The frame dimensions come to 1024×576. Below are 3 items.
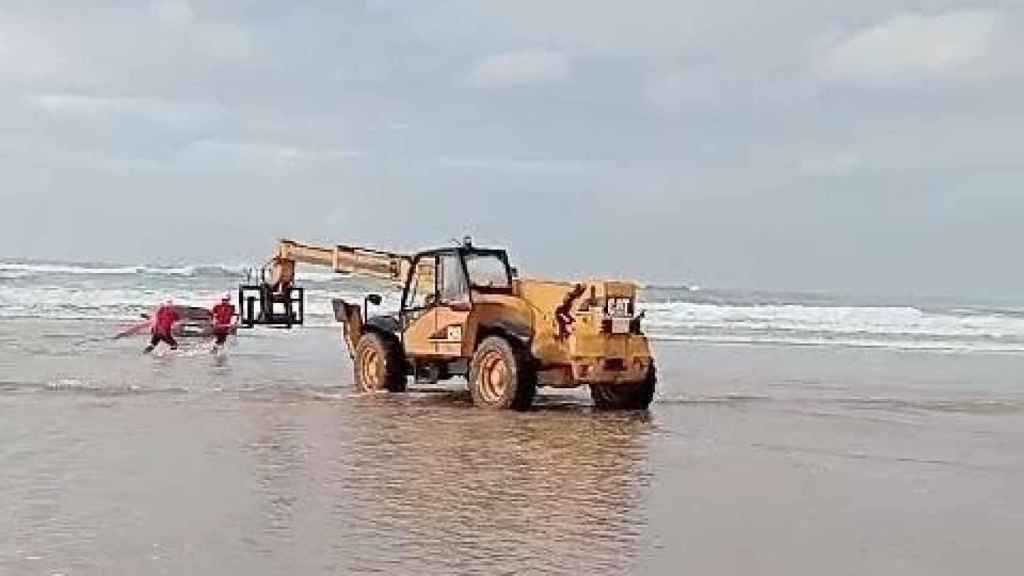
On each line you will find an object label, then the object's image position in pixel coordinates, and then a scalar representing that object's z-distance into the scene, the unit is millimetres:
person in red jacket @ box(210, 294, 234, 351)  26375
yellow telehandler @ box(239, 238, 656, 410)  17516
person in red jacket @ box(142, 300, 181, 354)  25797
